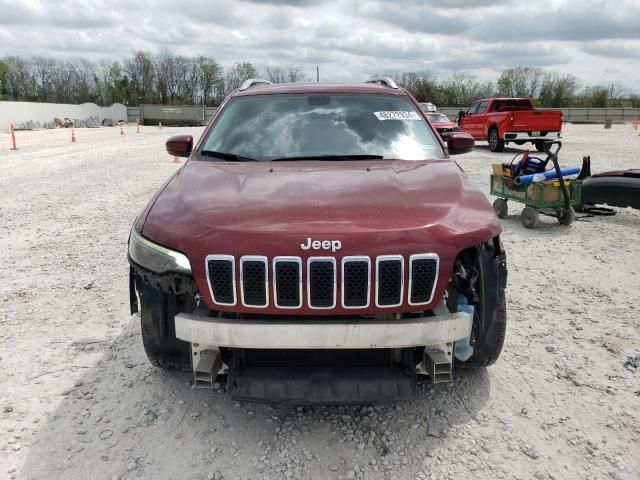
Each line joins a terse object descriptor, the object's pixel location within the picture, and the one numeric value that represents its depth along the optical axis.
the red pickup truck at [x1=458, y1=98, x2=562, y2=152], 16.80
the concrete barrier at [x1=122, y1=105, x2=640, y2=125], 46.28
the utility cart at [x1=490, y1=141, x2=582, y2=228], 6.88
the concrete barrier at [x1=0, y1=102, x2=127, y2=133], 37.97
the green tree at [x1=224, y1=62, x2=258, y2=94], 71.44
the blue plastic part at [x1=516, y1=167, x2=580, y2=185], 7.09
